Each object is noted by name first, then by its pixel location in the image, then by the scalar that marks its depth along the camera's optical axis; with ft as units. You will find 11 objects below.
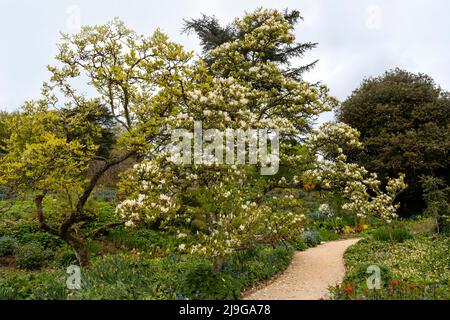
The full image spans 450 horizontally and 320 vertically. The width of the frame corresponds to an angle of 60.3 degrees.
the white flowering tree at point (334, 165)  34.58
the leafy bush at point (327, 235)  51.89
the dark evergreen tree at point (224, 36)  64.18
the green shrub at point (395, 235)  42.61
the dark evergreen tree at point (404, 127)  63.52
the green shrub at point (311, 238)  46.83
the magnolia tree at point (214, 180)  22.82
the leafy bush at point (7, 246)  39.58
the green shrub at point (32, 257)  36.99
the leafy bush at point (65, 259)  35.87
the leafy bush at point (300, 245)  43.37
